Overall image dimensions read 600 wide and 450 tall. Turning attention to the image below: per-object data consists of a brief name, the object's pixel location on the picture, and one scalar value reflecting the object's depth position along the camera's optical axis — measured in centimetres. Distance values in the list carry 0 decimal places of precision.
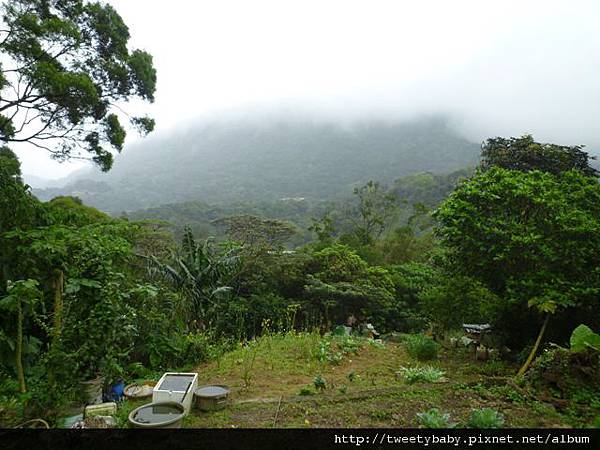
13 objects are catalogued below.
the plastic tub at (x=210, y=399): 461
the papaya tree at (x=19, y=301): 386
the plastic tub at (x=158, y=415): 360
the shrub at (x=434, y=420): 360
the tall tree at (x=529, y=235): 614
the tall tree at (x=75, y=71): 753
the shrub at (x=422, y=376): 574
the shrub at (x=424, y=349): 750
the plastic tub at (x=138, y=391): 487
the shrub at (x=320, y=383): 539
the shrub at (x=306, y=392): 521
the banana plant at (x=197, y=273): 947
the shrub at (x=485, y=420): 351
